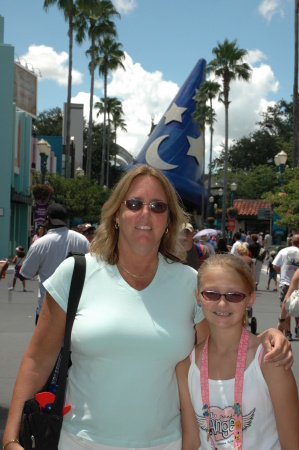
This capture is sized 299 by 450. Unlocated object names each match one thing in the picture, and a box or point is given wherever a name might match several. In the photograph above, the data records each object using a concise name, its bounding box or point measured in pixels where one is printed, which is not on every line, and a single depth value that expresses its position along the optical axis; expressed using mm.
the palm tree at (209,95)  47922
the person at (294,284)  6965
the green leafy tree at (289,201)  22562
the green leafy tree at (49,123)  80000
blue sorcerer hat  56938
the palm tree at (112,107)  63031
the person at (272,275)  21484
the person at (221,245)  14922
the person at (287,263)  11484
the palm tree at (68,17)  31406
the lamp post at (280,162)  23953
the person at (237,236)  19703
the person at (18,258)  16342
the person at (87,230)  10820
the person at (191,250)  7996
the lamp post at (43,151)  26059
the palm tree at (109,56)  47594
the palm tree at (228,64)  38625
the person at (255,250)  18861
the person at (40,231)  18802
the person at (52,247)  7070
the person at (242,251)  12418
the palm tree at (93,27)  37656
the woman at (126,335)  2605
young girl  2520
